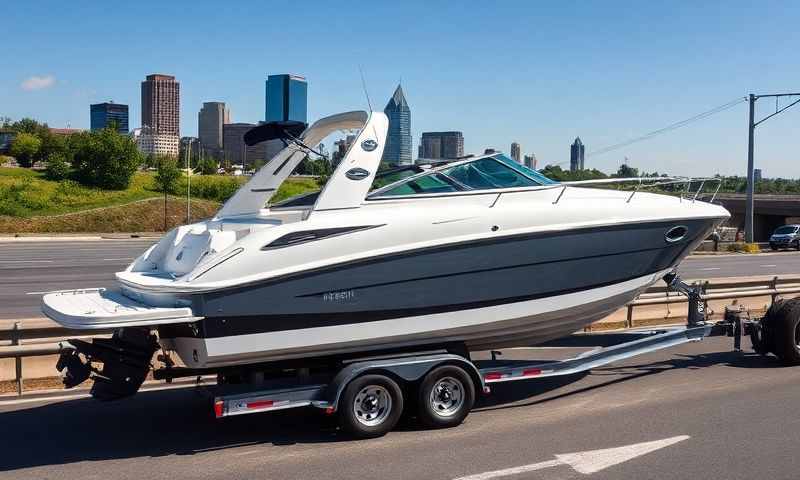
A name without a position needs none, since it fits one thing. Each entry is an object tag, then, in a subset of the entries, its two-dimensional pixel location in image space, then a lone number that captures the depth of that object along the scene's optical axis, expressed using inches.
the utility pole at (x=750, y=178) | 1476.3
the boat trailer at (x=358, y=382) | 268.2
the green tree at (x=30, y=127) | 3621.6
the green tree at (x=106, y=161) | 2444.6
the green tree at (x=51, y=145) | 2940.5
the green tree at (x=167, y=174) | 2144.4
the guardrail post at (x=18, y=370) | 340.2
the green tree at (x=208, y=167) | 3143.9
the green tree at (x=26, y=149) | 2999.5
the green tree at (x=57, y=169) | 2486.5
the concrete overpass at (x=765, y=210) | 2677.2
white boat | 266.2
